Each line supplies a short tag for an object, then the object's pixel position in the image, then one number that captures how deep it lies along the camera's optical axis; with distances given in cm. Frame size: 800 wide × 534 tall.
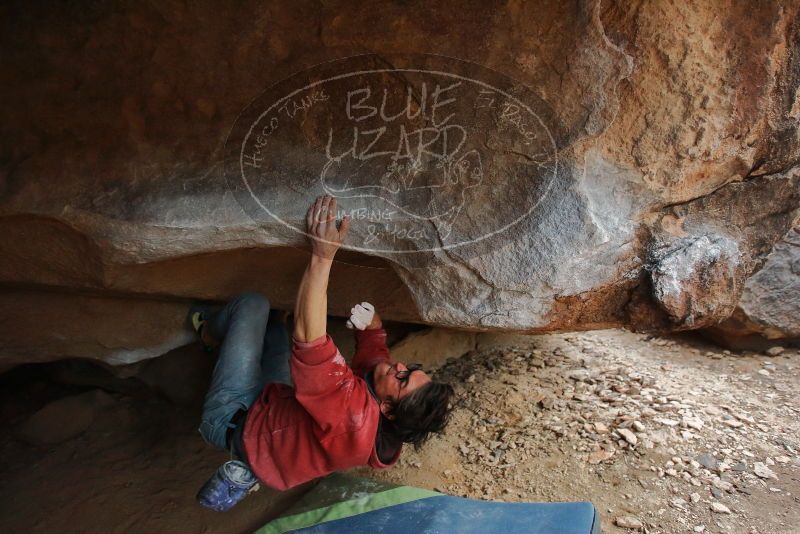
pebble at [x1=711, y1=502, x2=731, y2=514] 191
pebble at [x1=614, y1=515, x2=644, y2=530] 189
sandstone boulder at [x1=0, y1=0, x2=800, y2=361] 136
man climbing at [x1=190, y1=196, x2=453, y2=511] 144
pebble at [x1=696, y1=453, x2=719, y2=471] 209
